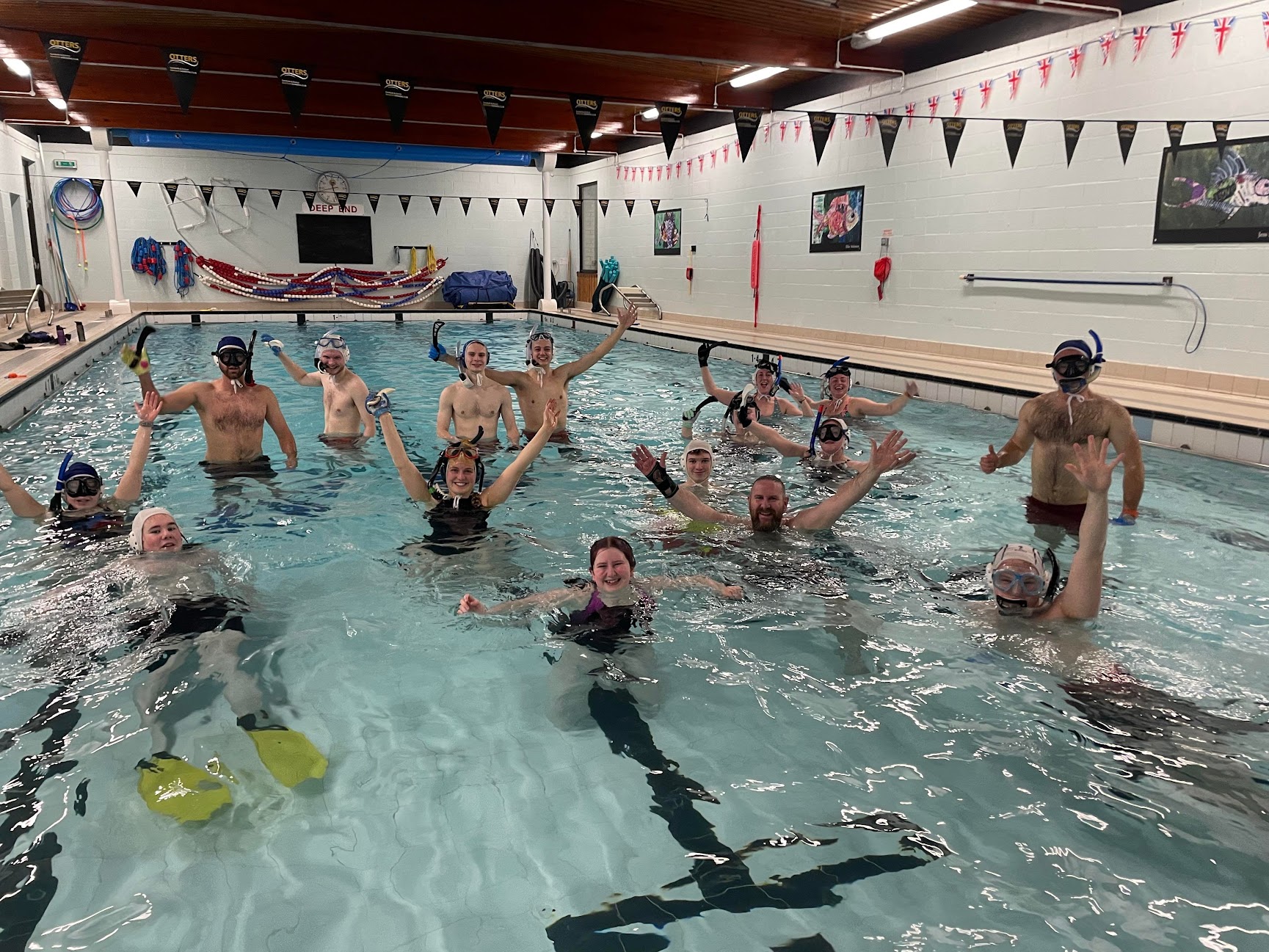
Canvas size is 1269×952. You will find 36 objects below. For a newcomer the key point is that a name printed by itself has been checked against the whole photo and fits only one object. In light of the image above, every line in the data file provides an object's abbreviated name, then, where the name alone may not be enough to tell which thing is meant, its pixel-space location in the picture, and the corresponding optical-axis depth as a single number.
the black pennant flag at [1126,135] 8.63
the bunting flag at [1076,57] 9.50
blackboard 22.98
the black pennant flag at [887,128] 10.41
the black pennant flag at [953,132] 10.01
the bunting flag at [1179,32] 8.38
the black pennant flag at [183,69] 7.55
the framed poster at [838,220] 13.54
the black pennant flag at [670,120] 10.03
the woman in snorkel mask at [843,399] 7.48
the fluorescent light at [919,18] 9.15
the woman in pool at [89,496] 4.64
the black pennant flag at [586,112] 9.44
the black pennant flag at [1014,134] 9.64
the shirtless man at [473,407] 7.01
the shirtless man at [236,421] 6.23
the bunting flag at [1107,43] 9.11
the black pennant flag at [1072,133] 9.09
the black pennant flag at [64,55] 6.92
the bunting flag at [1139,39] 8.79
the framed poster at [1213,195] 7.83
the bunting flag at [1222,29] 7.96
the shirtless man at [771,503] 4.17
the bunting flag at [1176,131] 8.36
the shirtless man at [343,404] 7.26
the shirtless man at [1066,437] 4.75
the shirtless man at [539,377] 7.30
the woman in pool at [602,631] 3.53
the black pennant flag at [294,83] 8.15
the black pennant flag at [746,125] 10.38
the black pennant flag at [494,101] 9.01
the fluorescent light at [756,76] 12.38
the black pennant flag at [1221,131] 7.80
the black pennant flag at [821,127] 10.12
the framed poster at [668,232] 19.47
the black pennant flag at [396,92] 8.65
